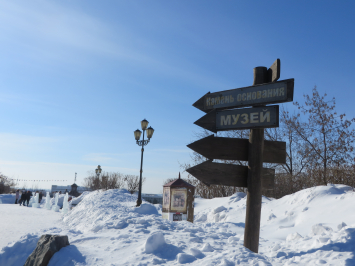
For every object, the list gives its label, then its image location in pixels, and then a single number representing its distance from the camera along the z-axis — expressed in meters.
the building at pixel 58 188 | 85.79
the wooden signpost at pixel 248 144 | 4.96
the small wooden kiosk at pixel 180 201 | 13.04
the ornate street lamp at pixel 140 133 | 16.50
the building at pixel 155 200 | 35.92
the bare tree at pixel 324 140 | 18.00
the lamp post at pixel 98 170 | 33.47
